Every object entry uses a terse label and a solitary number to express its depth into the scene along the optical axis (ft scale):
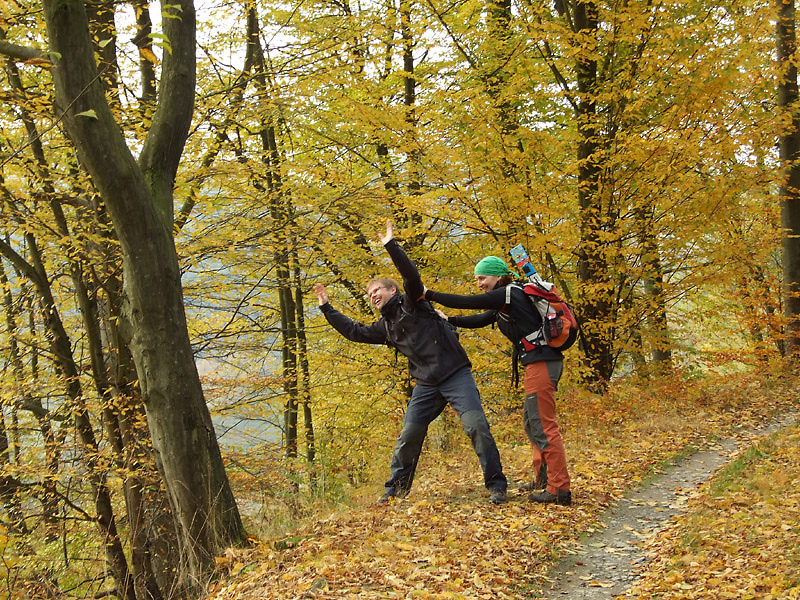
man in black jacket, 18.81
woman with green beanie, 18.54
